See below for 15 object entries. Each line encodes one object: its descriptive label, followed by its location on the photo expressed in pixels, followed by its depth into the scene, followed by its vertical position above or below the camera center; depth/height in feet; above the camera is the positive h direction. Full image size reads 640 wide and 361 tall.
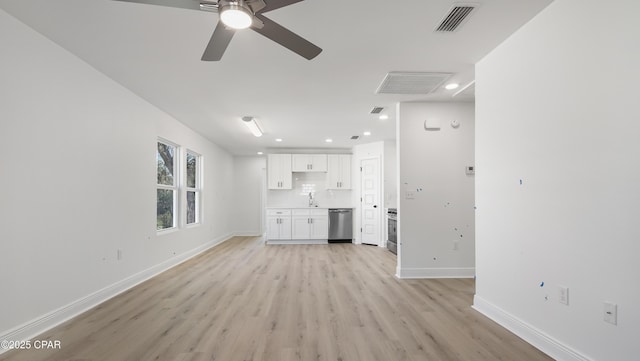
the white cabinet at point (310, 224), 24.72 -3.14
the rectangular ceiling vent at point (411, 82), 10.69 +3.77
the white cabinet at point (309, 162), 26.08 +1.93
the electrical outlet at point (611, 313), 5.54 -2.33
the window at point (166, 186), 15.69 -0.07
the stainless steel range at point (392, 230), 20.53 -3.09
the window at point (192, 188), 19.71 -0.21
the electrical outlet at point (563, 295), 6.57 -2.38
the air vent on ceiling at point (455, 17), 7.00 +4.02
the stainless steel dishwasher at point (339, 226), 24.91 -3.33
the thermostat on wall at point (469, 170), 13.87 +0.68
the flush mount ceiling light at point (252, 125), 16.18 +3.35
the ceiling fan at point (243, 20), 5.25 +3.01
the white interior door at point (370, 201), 23.44 -1.30
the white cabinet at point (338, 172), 26.30 +1.11
